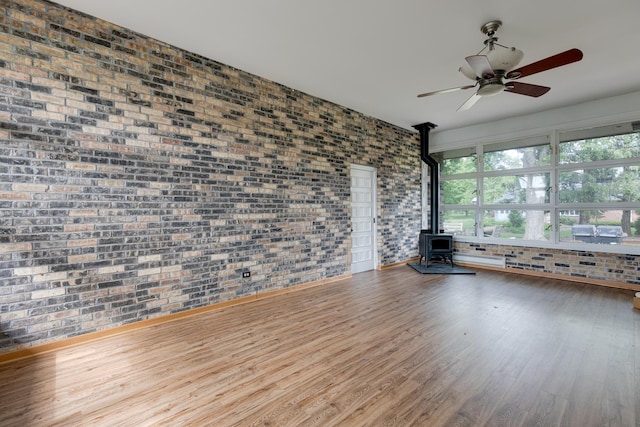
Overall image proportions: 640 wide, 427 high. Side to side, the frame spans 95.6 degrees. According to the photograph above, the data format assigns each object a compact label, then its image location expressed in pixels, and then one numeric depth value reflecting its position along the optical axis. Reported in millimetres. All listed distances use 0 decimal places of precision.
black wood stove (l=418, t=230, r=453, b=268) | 6070
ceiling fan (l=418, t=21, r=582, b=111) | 2611
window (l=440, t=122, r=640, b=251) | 4707
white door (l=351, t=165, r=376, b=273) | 5598
